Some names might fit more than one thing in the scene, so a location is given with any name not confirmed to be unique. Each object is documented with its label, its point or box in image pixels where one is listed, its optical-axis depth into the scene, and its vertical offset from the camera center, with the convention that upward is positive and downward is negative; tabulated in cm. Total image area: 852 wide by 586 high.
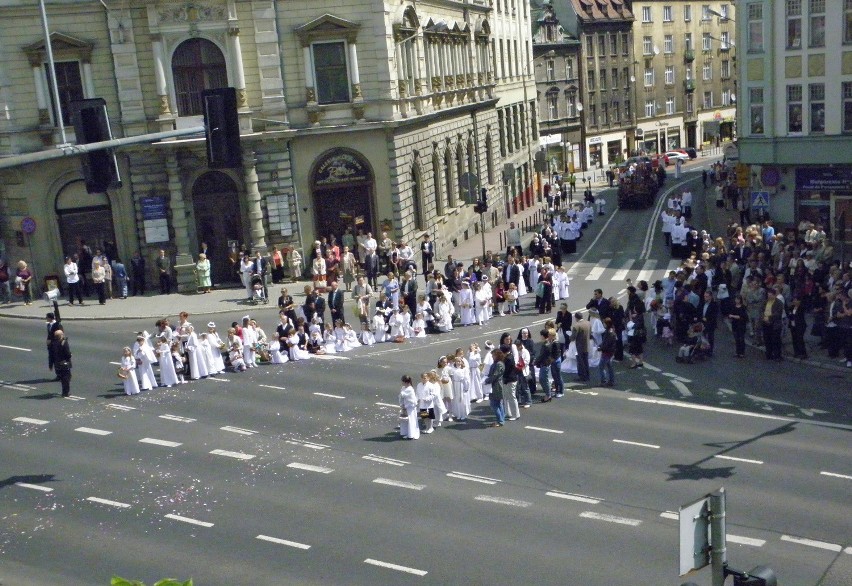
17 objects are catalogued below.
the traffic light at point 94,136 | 1661 -56
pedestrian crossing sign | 3703 -520
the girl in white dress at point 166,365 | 2750 -659
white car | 9352 -896
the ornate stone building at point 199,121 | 3966 -128
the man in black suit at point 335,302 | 3291 -649
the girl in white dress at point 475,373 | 2548 -689
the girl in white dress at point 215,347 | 2825 -648
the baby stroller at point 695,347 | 2764 -730
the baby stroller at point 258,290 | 3719 -672
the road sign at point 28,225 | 4022 -429
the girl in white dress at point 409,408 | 2238 -663
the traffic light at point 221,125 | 1738 -60
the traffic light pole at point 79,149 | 1492 -71
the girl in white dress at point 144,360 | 2727 -638
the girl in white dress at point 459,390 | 2416 -683
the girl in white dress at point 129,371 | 2669 -646
